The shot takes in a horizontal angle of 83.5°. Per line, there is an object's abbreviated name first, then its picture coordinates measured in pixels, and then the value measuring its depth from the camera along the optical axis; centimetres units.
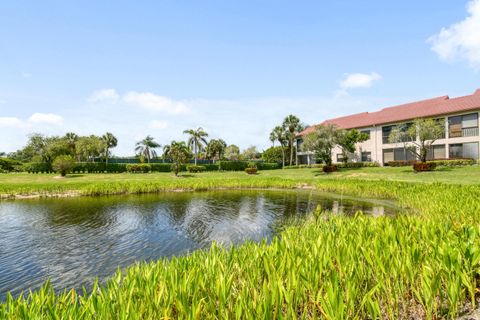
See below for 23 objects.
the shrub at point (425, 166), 2973
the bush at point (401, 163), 3891
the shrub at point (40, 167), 4547
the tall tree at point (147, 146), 6831
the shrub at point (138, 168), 4759
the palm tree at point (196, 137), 6118
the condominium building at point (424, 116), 3606
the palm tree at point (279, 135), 6350
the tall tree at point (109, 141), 6781
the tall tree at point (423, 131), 3209
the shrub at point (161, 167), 5023
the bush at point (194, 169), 5001
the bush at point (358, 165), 4338
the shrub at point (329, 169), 3869
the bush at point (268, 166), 5852
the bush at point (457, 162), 3266
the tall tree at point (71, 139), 6150
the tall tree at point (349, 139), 4057
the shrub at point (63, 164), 3725
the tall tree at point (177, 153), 4181
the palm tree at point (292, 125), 5918
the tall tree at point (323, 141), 3972
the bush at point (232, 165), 5472
